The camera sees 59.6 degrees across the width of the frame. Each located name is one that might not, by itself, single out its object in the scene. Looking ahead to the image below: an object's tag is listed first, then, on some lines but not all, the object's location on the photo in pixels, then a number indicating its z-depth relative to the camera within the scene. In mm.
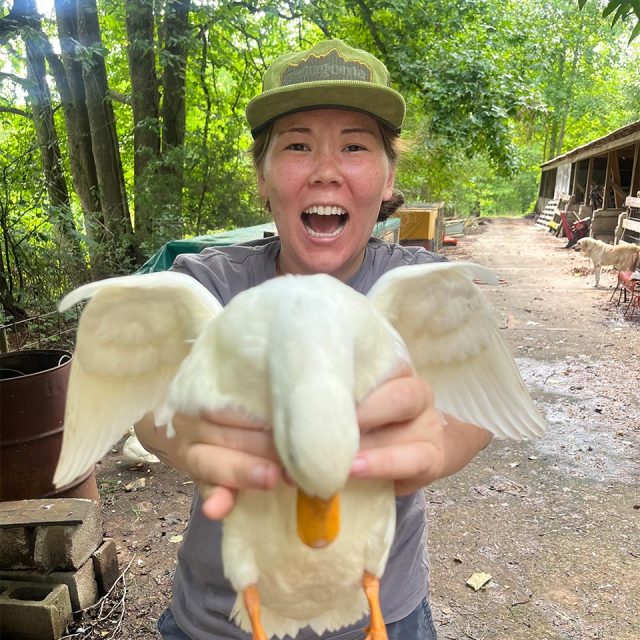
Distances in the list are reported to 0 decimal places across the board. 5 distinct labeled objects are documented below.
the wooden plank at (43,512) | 2834
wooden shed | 14766
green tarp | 4309
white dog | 11312
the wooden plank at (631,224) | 13431
